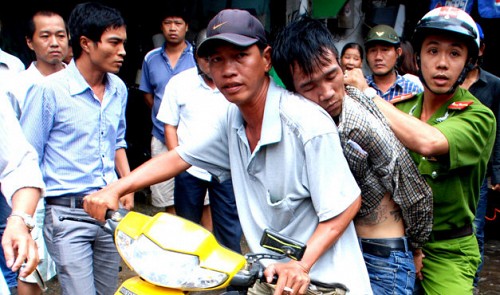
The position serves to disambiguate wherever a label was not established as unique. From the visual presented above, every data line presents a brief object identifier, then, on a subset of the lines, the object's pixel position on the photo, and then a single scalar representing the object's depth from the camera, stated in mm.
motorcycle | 1967
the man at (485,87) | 5086
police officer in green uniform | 2799
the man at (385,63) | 5266
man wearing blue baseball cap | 2229
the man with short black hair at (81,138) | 3586
